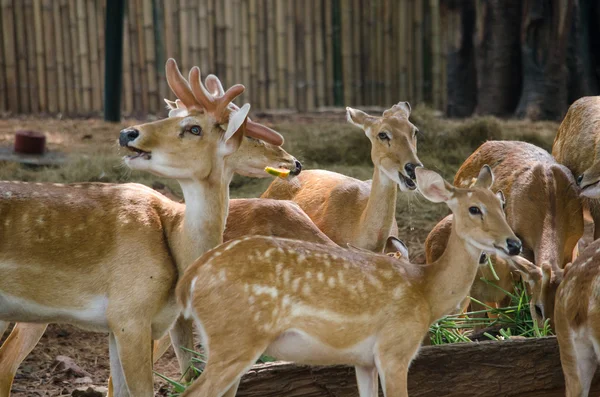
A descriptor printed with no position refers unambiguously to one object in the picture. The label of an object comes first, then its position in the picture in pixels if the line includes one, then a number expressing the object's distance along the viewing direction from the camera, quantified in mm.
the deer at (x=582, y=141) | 15258
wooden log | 11117
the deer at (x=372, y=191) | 13562
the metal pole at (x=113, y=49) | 22266
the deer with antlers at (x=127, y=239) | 11047
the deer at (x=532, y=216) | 14516
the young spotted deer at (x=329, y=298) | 9766
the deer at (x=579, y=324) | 10477
